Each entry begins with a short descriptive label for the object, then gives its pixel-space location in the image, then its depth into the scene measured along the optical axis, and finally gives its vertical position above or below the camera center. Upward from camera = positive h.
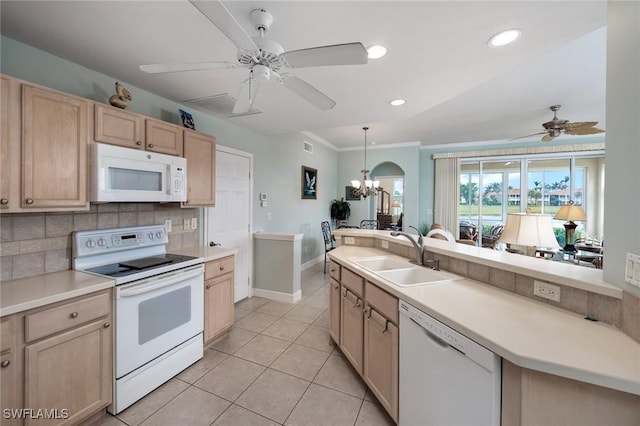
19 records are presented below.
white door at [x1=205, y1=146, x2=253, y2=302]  3.28 -0.04
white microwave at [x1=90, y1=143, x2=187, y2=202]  1.84 +0.27
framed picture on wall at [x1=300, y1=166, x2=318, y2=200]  5.31 +0.58
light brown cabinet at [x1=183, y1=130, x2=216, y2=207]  2.58 +0.43
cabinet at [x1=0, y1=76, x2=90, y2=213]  1.47 +0.37
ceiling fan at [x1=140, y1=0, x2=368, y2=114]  1.20 +0.80
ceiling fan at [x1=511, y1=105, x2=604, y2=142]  3.38 +1.16
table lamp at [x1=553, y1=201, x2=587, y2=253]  3.87 -0.07
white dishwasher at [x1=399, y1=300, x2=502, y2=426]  1.00 -0.75
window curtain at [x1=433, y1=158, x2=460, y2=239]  6.35 +0.43
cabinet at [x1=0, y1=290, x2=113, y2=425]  1.33 -0.87
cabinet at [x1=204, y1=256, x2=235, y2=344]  2.43 -0.87
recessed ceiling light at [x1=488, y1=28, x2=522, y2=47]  1.60 +1.12
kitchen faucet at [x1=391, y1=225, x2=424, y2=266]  2.08 -0.30
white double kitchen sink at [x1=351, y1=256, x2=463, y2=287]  1.84 -0.47
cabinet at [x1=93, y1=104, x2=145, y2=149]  1.88 +0.63
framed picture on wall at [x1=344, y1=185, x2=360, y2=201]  6.95 +0.45
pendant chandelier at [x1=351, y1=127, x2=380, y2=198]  5.52 +0.49
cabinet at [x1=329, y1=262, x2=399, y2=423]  1.58 -0.89
